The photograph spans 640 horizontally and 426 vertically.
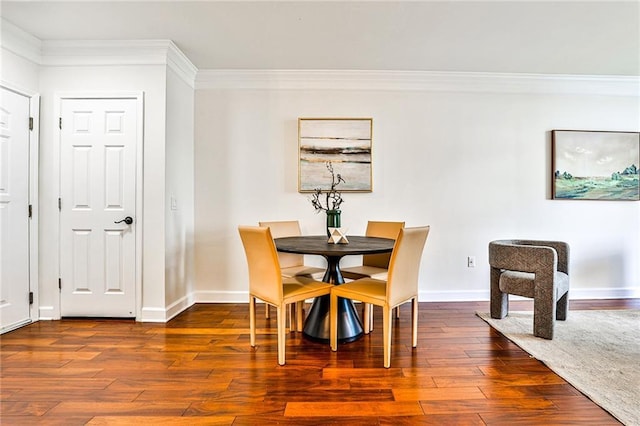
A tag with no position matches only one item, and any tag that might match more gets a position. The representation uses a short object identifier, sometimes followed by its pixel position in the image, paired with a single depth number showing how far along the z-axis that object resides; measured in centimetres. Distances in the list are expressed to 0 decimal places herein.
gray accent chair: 257
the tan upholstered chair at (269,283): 218
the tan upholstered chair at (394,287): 214
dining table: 242
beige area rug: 180
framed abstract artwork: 363
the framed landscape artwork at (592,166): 370
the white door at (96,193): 300
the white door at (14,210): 271
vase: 280
